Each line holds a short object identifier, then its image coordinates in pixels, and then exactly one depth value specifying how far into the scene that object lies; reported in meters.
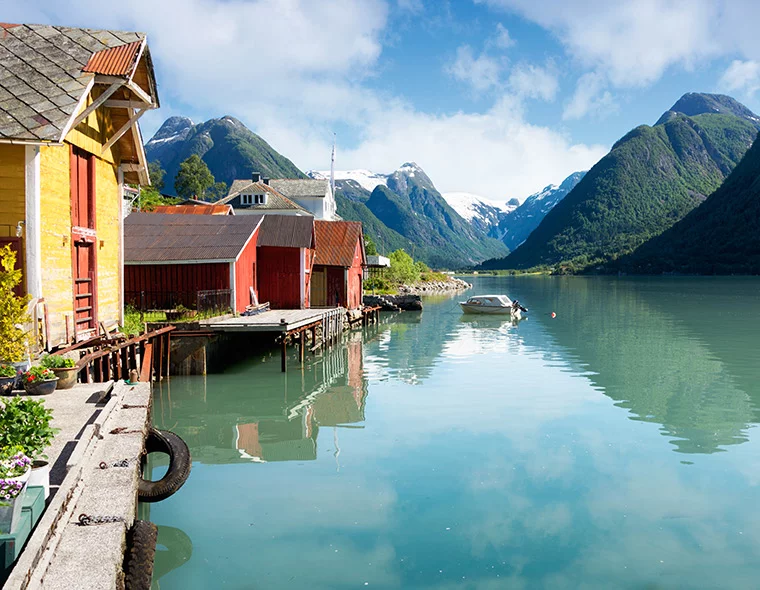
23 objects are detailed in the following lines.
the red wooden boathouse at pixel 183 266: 30.19
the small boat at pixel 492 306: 56.03
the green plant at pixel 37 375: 12.33
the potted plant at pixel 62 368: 13.16
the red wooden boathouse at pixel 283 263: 36.41
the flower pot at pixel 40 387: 12.33
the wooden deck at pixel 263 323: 25.09
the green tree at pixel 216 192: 112.44
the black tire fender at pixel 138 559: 7.64
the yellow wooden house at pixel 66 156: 15.29
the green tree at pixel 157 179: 91.91
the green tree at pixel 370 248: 87.97
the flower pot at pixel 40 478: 6.31
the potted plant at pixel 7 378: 12.13
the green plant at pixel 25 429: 6.95
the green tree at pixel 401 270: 87.84
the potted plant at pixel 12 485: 5.64
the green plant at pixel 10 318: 13.02
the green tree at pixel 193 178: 99.69
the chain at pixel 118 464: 8.55
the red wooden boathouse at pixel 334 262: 41.62
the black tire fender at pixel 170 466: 10.80
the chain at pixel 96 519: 6.86
